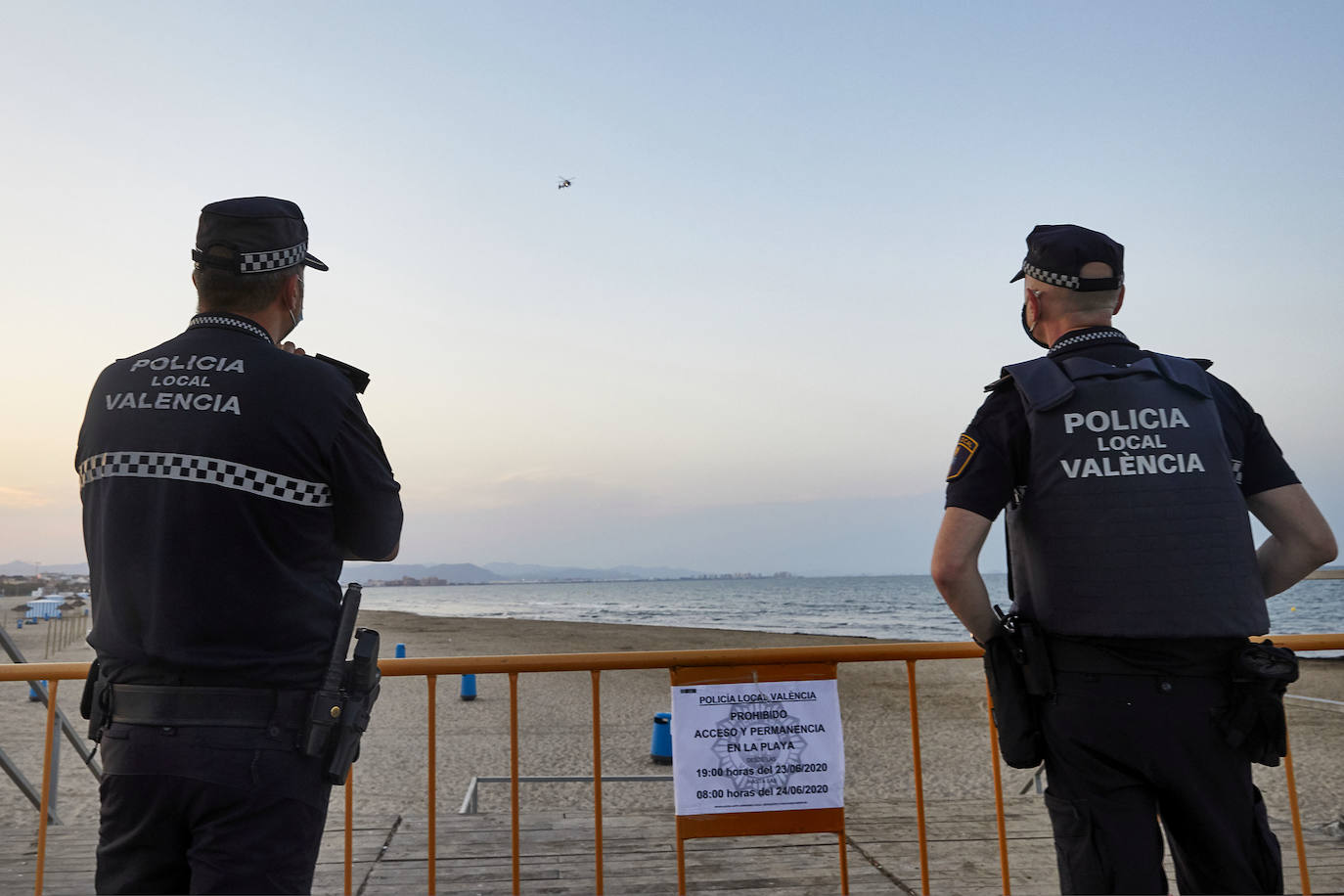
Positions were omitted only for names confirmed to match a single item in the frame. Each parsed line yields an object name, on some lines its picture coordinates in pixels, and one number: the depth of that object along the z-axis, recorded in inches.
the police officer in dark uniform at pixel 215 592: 72.0
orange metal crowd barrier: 133.3
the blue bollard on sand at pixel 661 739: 374.6
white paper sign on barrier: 134.7
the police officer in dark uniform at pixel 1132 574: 86.4
